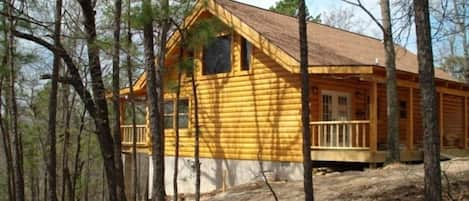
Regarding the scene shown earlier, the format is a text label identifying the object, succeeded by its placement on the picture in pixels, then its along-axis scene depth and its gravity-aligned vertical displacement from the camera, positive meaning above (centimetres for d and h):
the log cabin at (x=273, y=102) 1503 +37
